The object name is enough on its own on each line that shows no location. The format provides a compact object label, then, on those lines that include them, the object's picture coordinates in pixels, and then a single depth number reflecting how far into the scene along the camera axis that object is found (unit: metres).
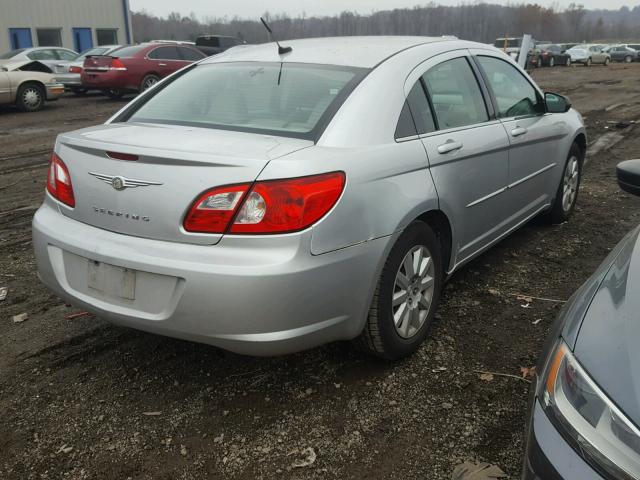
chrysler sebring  2.41
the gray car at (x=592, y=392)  1.44
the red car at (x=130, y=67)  16.58
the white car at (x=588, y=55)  42.06
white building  28.95
